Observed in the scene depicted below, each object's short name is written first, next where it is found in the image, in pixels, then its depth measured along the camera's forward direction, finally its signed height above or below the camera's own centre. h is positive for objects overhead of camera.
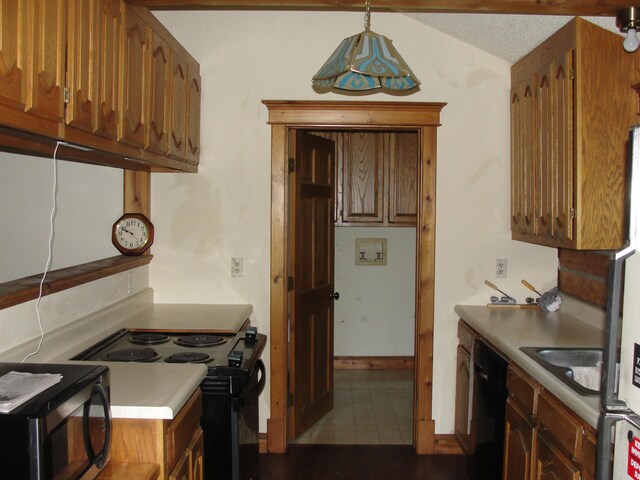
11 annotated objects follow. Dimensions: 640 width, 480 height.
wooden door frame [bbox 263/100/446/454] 3.56 -0.02
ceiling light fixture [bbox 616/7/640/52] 2.42 +0.82
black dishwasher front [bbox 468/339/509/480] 2.72 -0.91
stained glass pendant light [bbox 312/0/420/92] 2.02 +0.56
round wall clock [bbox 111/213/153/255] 3.32 -0.08
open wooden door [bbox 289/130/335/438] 3.75 -0.40
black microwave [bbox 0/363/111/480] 1.24 -0.48
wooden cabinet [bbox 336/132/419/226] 5.04 +0.36
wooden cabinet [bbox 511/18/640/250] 2.52 +0.41
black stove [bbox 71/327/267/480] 2.30 -0.62
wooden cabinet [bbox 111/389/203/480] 1.73 -0.66
